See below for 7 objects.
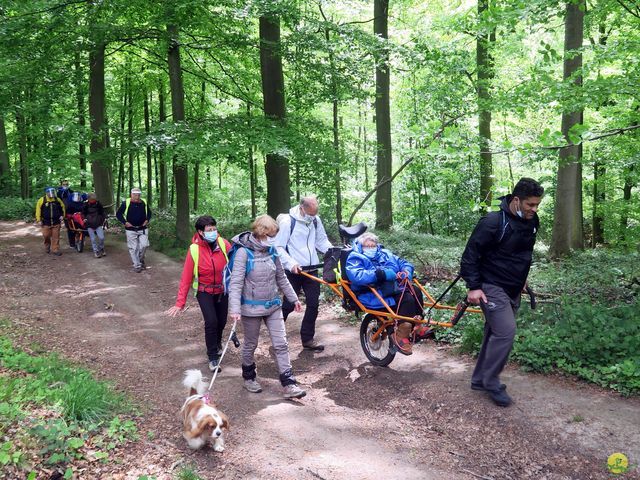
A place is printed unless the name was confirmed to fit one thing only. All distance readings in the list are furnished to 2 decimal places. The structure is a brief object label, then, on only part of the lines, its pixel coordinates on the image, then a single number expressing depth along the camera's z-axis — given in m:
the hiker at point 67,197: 15.22
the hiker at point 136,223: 12.61
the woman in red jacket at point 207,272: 6.34
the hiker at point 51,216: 14.23
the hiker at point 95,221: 14.12
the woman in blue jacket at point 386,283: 6.12
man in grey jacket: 7.17
